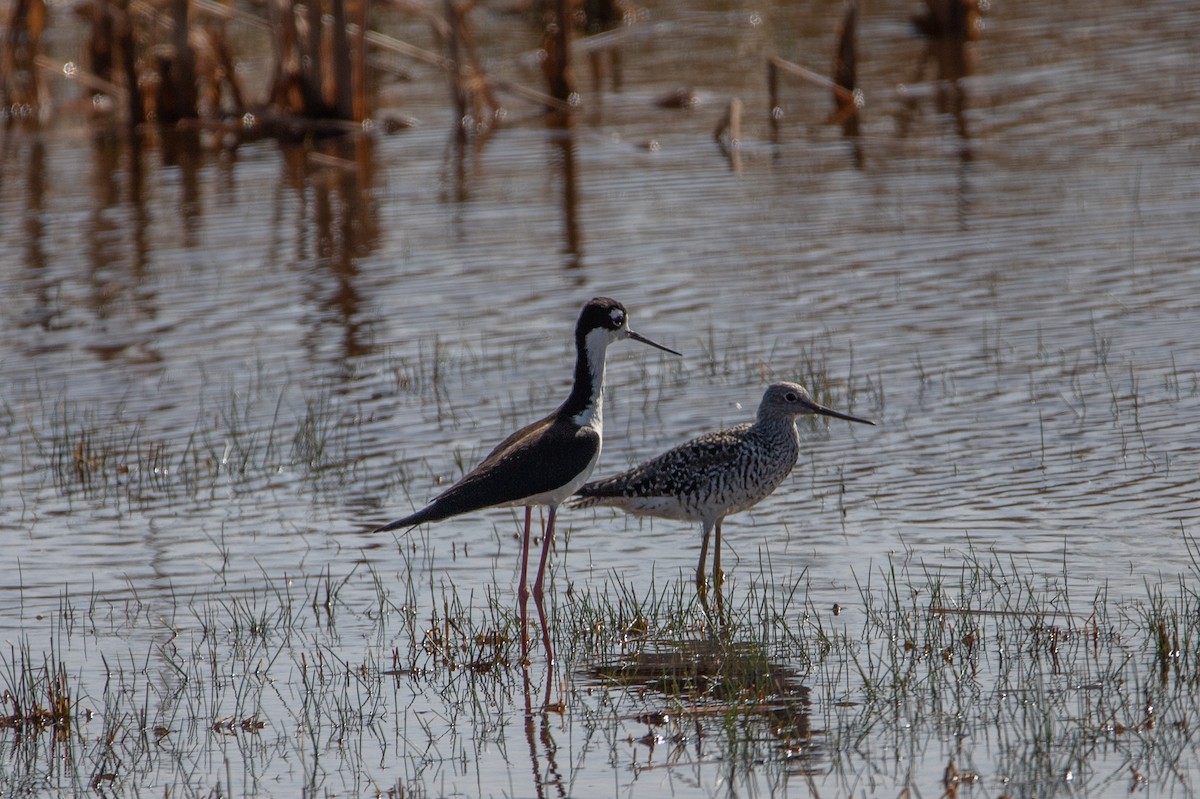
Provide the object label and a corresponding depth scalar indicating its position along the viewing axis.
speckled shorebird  17.92
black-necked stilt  16.87
